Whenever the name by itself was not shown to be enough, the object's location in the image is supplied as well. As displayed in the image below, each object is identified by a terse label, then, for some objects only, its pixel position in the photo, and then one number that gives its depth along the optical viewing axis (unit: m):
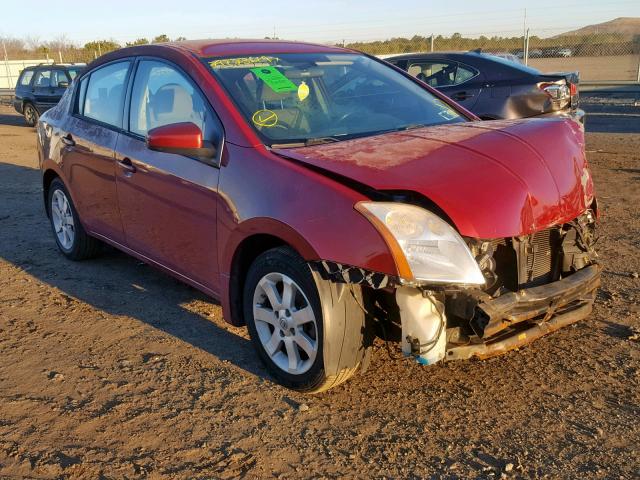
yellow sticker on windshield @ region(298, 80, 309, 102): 4.15
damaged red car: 3.07
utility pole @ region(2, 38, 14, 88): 34.09
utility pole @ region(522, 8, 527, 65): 21.70
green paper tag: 4.10
